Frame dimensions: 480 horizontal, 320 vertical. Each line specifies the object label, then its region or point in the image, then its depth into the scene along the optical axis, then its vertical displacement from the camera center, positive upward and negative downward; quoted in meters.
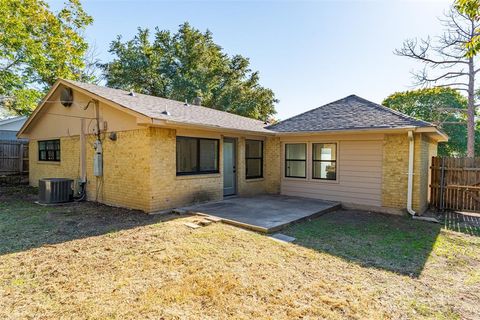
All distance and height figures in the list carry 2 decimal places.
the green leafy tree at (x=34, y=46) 14.72 +6.23
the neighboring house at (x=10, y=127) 17.65 +1.65
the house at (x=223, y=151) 7.80 +0.09
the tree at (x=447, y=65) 16.09 +5.66
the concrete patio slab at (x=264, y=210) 6.54 -1.64
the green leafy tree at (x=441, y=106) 21.05 +3.99
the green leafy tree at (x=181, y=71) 23.89 +7.53
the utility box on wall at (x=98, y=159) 8.89 -0.25
